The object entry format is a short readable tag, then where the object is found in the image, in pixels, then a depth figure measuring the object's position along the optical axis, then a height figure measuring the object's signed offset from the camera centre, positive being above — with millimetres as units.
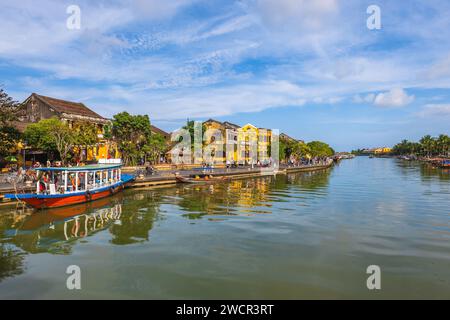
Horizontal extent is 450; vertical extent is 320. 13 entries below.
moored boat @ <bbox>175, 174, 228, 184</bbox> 37656 -2451
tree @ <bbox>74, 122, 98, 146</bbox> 35750 +3194
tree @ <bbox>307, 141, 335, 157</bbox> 104125 +4024
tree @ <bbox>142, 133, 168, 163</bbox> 47219 +2163
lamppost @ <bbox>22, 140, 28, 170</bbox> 36500 +1464
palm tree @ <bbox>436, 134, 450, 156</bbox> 118100 +5739
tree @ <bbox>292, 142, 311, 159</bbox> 85238 +2668
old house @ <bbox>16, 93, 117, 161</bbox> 41750 +6317
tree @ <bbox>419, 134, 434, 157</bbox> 128900 +6499
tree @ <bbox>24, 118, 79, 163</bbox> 34312 +2857
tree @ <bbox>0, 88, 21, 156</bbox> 28938 +3806
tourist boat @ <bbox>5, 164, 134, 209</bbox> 20419 -2006
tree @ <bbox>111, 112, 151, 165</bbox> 44094 +4005
